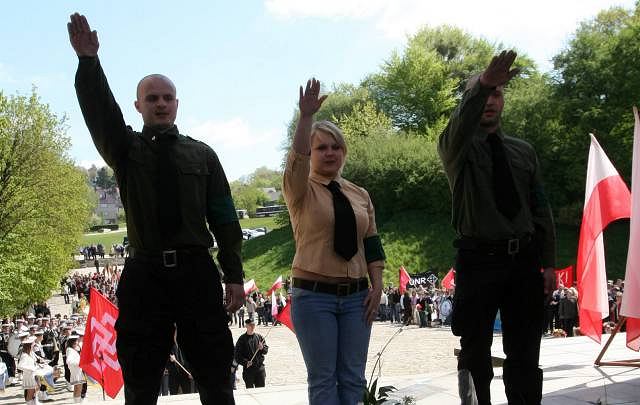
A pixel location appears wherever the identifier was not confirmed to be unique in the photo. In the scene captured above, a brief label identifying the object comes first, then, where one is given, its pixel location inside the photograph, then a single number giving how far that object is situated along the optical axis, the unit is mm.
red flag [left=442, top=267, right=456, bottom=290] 26359
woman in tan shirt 3990
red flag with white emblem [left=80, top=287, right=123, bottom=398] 11602
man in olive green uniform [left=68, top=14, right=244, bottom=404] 3508
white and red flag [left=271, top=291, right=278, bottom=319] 28688
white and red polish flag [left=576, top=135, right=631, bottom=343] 7645
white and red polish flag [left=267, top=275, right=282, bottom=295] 28725
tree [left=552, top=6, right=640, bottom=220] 38688
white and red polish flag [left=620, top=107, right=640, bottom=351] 5656
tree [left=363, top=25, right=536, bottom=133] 56375
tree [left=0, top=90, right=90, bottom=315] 32438
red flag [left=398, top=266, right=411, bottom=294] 29906
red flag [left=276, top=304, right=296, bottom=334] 14263
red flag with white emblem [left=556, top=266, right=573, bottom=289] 21978
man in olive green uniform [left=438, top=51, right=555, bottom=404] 3949
